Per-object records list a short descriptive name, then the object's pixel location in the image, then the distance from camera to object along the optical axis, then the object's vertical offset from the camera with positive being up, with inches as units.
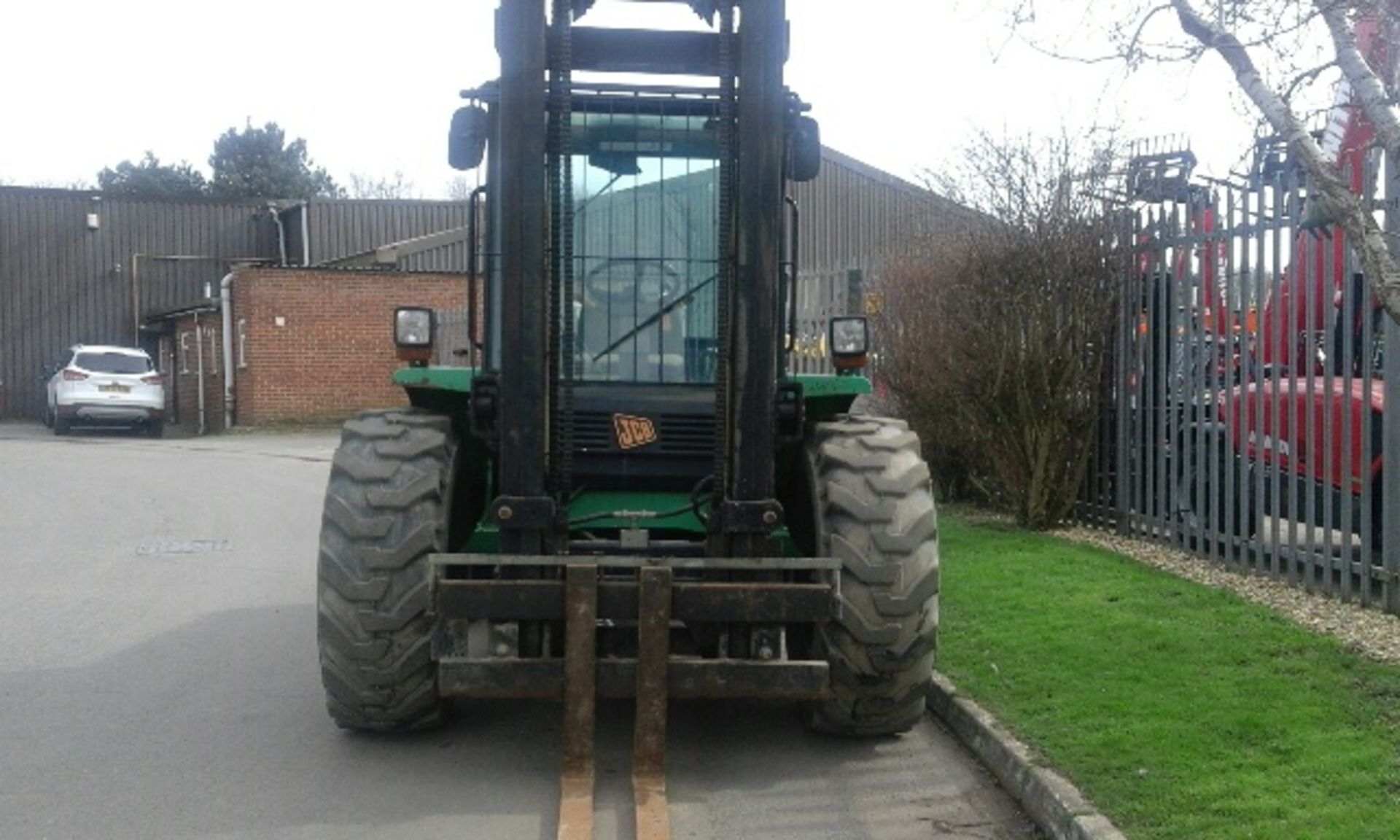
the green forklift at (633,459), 231.0 -17.2
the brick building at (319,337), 1254.9 +15.3
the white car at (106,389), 1203.9 -26.4
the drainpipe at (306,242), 1605.6 +119.3
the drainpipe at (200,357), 1392.7 -1.8
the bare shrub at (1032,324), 453.7 +9.2
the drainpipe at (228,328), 1296.8 +23.1
